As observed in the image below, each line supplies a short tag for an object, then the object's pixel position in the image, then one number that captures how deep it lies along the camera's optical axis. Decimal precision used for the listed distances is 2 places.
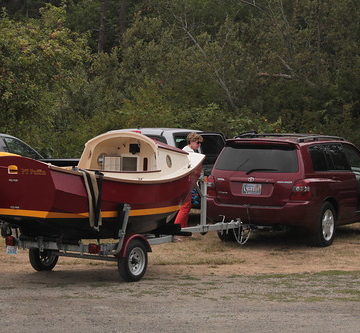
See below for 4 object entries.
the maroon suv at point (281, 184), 14.97
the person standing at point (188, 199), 15.08
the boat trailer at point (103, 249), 11.80
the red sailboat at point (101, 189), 11.04
